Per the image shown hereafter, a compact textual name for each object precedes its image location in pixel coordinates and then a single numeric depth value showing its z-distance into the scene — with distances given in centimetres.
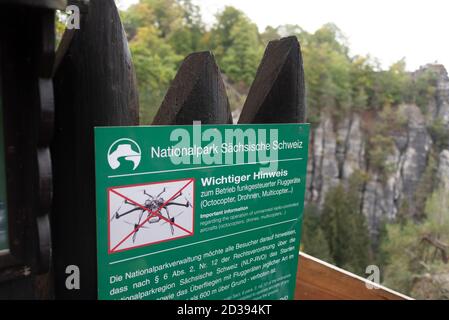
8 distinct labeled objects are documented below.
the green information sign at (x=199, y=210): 117
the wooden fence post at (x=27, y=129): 90
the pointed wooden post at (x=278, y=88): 156
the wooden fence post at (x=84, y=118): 109
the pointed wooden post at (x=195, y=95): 136
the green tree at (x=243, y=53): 3041
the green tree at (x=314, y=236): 2372
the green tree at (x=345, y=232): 2456
